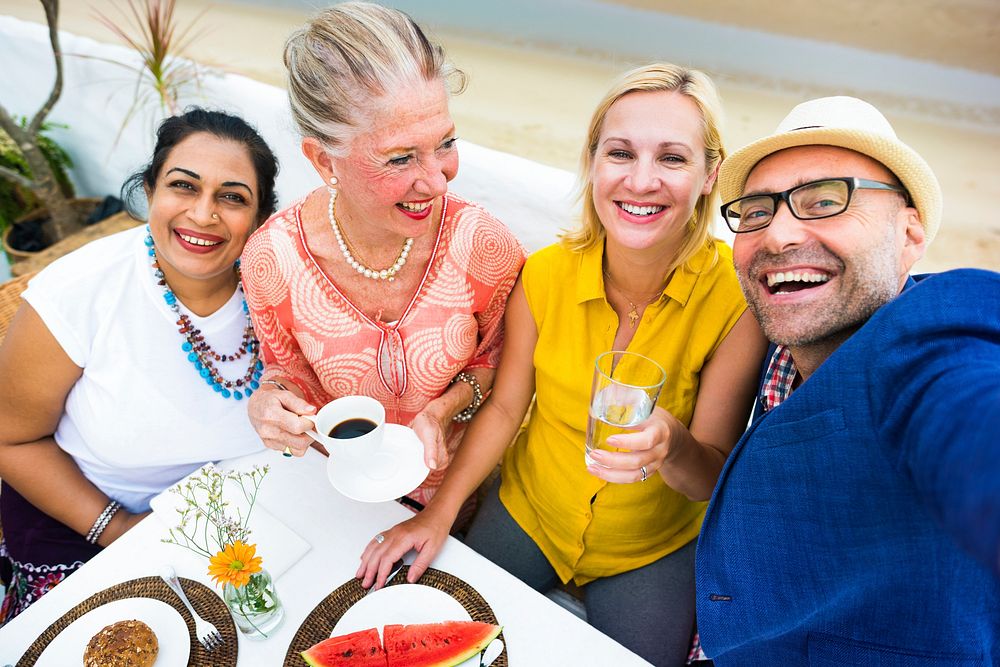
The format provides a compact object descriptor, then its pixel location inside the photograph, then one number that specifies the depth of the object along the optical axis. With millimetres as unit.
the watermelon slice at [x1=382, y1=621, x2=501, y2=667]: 1327
